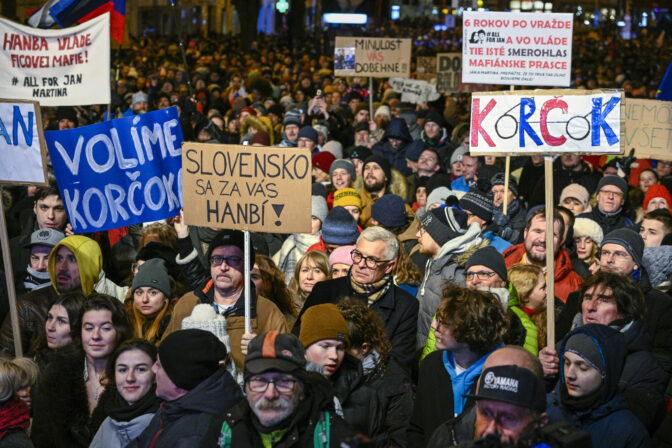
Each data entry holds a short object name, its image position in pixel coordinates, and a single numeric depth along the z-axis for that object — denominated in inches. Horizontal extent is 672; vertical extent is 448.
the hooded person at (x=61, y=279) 246.2
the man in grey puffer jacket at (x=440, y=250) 233.0
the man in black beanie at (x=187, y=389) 163.8
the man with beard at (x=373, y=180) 372.2
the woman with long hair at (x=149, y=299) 238.1
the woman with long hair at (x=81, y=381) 195.5
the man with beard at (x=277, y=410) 151.7
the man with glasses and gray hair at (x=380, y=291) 221.1
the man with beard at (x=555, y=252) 265.1
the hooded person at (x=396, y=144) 484.4
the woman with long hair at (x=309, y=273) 258.7
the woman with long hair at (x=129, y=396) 178.1
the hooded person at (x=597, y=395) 171.8
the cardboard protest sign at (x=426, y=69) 826.2
